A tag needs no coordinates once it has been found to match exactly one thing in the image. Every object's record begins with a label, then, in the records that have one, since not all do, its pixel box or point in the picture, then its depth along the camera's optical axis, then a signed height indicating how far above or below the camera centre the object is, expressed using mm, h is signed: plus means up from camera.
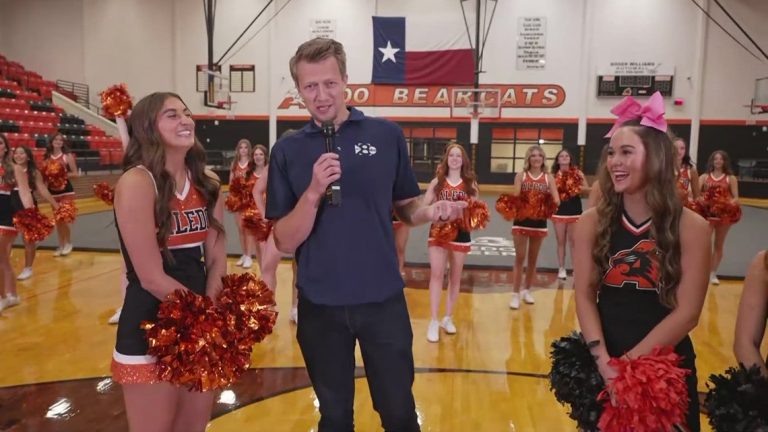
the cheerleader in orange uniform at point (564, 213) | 6379 -537
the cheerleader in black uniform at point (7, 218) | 4922 -588
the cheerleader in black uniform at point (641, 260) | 1720 -295
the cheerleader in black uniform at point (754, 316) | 1588 -421
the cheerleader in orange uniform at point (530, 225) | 5273 -573
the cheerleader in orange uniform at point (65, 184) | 7168 -347
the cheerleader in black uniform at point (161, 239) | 1768 -278
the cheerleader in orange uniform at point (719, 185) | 6102 -164
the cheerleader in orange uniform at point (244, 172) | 6652 -163
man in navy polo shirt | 1703 -293
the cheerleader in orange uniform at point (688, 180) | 5895 -115
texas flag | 15047 +3132
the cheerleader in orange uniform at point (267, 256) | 4355 -772
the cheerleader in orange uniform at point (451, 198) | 4508 -298
